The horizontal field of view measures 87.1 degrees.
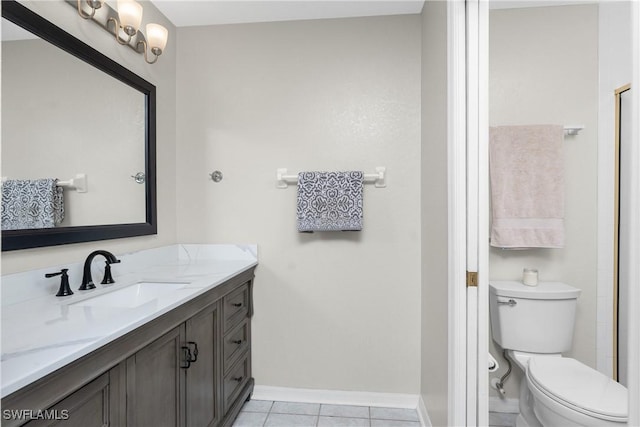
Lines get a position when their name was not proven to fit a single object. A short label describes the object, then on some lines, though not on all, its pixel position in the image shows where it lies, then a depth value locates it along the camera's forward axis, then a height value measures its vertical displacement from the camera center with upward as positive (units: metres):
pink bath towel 0.97 +0.09
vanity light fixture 1.50 +0.93
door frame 1.35 +0.00
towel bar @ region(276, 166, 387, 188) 2.06 +0.21
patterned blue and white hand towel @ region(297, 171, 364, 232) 1.99 +0.07
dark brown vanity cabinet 0.80 -0.53
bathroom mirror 1.20 +0.36
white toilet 0.83 -0.47
